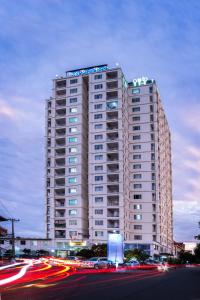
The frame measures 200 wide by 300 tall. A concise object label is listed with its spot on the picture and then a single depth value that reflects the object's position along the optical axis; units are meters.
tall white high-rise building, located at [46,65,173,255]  73.60
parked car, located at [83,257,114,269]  37.90
